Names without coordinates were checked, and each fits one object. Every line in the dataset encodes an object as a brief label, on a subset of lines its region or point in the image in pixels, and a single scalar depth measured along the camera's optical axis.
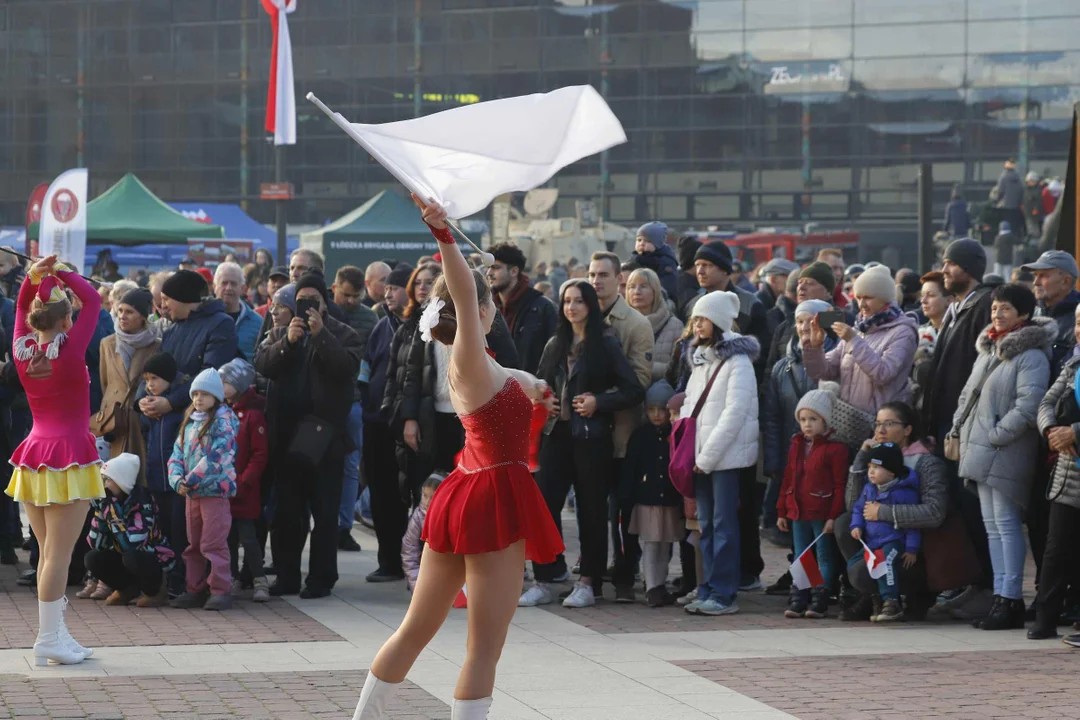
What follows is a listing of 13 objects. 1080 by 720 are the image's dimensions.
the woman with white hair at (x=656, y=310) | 19.84
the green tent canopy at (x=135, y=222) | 50.99
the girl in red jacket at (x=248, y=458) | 18.76
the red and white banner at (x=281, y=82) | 56.77
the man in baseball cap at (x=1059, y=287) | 17.42
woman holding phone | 17.89
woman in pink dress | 14.54
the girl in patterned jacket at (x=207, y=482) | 18.01
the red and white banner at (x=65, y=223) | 27.94
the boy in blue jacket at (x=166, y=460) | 18.58
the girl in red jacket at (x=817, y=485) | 17.80
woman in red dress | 9.98
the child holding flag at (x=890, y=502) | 17.18
